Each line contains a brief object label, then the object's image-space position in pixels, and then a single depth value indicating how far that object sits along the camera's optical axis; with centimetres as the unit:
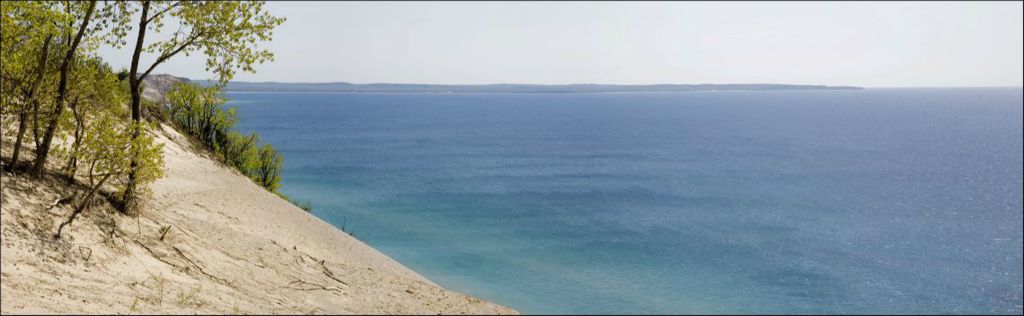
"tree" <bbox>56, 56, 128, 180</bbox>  1722
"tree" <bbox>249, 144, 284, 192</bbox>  4241
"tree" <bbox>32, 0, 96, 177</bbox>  1627
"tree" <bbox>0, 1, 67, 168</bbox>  1390
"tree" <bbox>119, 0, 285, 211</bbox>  1830
